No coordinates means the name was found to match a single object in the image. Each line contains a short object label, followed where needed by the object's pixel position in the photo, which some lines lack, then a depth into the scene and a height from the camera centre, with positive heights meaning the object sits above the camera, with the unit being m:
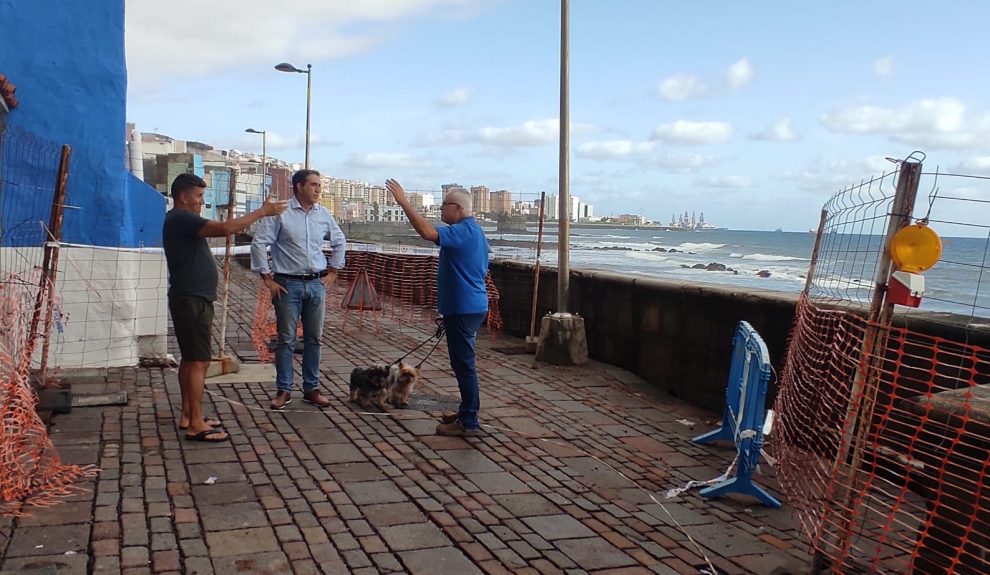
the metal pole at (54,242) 6.18 -0.73
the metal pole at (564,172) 9.06 +0.22
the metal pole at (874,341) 3.46 -0.54
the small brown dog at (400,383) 6.48 -1.66
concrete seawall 6.59 -1.18
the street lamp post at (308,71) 27.17 +3.32
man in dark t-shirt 5.22 -0.81
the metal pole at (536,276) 10.12 -1.13
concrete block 8.80 -1.63
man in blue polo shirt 5.66 -0.71
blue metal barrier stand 4.71 -1.29
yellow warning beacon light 3.29 -0.14
